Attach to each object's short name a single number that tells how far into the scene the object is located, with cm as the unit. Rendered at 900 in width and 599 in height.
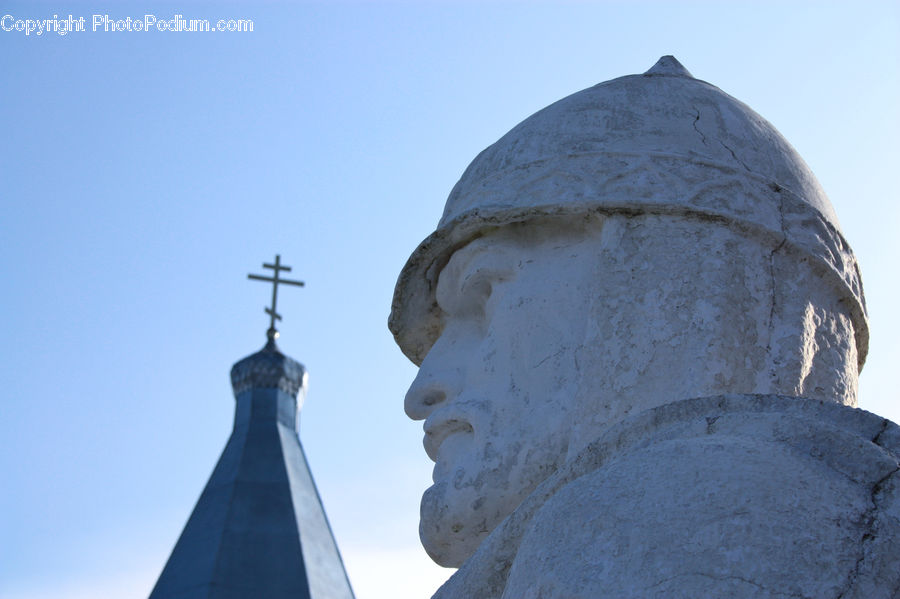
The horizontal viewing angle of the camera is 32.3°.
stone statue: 274
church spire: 2848
